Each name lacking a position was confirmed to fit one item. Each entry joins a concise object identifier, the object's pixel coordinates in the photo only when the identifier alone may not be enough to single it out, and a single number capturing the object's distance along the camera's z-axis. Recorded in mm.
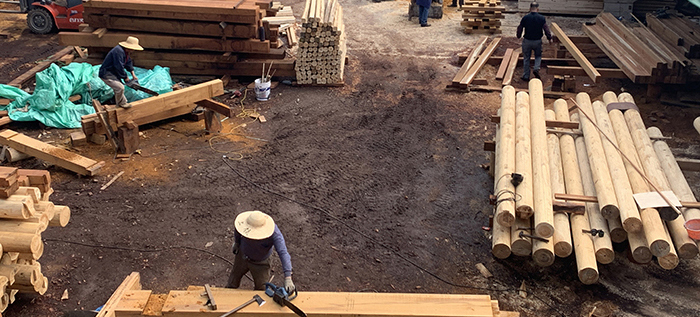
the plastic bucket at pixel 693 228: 8102
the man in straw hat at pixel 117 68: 12297
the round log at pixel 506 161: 8531
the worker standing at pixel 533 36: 16484
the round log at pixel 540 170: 8234
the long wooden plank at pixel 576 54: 15302
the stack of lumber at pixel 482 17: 20297
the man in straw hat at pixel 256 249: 6965
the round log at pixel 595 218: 8195
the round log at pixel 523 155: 8547
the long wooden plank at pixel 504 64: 16547
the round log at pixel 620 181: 8125
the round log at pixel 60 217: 8094
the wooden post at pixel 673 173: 8633
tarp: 13250
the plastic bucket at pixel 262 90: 14914
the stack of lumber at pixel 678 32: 15242
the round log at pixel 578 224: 7977
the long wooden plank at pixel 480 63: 15977
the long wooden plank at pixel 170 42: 15256
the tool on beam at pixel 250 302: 6250
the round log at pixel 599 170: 8445
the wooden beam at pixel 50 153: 11273
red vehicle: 19297
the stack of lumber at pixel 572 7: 22141
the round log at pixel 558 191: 8289
